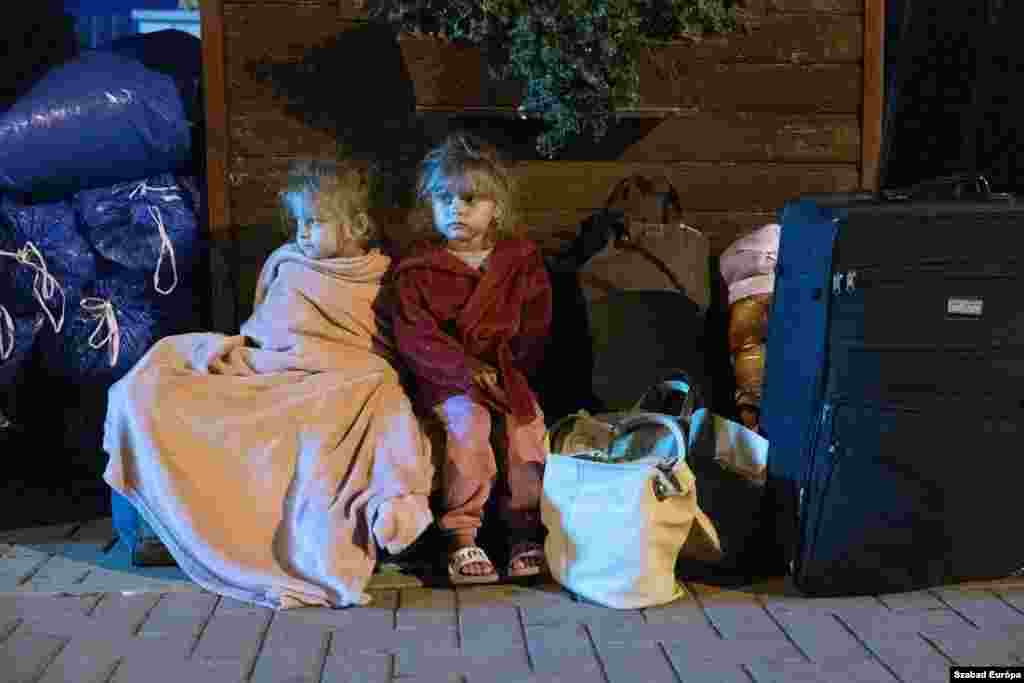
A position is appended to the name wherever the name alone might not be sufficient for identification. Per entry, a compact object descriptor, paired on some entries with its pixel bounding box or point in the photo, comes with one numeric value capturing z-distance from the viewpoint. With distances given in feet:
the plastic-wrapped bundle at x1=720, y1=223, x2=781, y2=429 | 12.75
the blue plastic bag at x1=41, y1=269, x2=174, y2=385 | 14.02
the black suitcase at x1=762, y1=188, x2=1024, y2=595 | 10.36
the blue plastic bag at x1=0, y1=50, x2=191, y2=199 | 13.48
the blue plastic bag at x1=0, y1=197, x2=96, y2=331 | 14.16
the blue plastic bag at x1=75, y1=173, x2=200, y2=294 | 13.96
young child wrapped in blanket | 12.14
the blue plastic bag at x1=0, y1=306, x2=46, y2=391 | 14.07
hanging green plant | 12.12
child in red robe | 11.51
